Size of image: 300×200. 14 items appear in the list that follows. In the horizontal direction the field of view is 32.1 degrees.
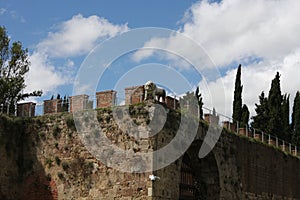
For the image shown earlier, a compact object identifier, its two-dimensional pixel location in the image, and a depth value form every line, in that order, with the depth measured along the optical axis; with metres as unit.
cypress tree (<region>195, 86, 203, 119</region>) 40.53
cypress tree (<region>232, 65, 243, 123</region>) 41.72
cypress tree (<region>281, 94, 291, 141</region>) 41.95
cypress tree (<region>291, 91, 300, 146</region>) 42.72
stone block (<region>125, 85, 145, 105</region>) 21.81
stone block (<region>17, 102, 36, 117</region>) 24.17
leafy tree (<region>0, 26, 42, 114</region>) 30.44
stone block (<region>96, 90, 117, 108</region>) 22.31
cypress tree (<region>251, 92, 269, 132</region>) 41.78
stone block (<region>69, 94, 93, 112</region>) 22.86
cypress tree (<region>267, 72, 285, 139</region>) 40.91
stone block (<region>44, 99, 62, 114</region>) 23.66
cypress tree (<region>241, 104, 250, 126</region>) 41.69
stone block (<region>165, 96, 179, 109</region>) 22.53
